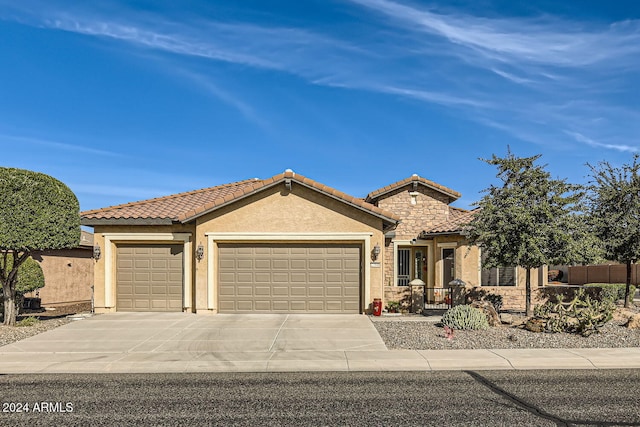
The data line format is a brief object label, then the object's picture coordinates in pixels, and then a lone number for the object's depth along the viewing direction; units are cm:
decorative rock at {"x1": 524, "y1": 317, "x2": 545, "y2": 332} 1393
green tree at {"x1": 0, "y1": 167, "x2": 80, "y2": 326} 1391
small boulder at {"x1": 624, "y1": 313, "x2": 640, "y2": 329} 1436
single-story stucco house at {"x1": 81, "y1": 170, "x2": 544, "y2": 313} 1770
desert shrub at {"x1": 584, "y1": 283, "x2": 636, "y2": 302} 2079
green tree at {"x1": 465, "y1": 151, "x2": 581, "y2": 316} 1563
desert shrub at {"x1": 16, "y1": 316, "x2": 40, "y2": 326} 1500
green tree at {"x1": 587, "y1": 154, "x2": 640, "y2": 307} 1914
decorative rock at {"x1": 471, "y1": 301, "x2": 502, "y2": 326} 1477
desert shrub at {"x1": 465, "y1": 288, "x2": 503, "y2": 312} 1938
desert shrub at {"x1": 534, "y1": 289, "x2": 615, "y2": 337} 1344
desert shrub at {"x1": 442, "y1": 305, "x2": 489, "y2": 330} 1383
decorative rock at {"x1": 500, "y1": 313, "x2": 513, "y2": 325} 1539
